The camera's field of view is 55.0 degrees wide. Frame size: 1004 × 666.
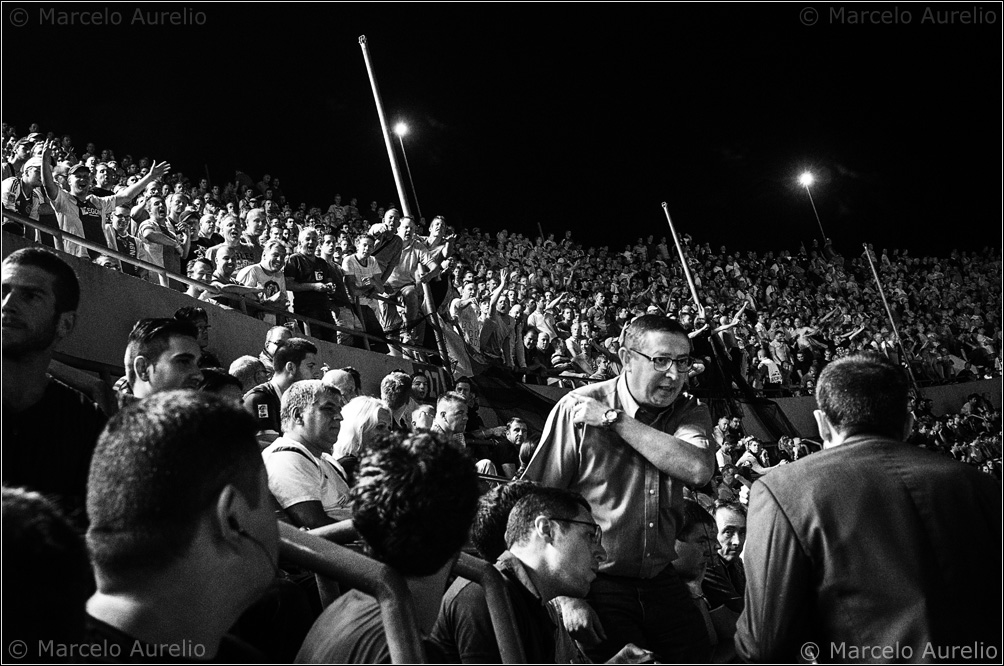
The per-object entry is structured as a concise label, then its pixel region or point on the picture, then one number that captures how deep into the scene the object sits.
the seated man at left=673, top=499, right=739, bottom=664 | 5.04
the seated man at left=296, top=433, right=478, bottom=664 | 2.03
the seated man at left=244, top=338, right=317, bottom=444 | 5.47
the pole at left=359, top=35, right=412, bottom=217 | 13.96
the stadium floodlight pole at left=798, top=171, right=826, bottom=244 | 31.19
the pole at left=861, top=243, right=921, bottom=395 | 22.95
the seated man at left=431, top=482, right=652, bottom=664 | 3.19
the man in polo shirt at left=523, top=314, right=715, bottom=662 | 3.76
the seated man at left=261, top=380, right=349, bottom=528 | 3.79
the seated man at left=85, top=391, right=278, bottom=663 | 1.51
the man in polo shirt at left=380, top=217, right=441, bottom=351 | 11.88
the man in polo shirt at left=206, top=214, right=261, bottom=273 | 9.80
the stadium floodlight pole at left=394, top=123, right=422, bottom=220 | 32.25
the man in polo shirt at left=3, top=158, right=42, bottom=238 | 8.17
